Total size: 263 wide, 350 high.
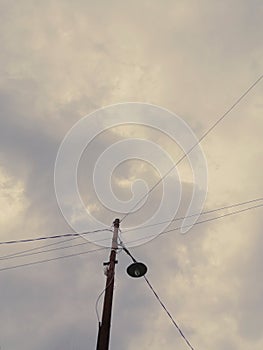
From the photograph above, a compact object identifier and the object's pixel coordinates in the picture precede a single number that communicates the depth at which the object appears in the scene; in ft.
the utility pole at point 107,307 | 40.27
